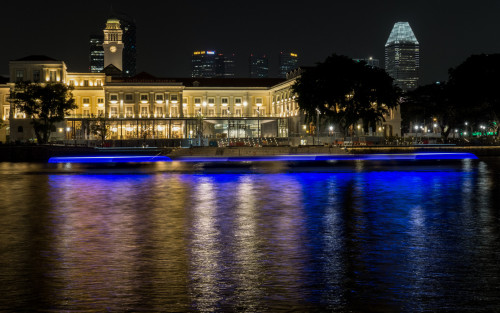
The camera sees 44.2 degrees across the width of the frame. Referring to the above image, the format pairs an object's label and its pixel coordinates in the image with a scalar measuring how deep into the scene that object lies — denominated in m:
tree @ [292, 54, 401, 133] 89.62
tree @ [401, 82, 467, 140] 116.88
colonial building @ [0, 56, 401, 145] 141.50
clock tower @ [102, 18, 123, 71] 180.75
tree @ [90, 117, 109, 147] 130.12
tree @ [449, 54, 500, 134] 97.19
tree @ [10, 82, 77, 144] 112.31
